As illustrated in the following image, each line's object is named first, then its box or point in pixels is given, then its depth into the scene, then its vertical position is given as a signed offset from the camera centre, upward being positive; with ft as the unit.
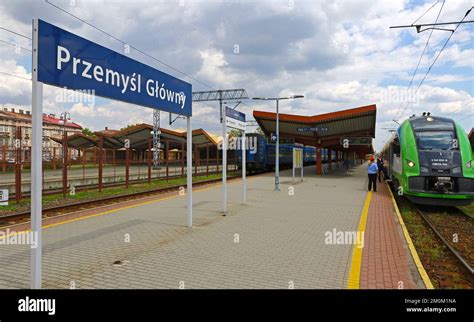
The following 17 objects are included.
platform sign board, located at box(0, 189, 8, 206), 35.50 -3.57
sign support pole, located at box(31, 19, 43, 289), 12.67 -0.12
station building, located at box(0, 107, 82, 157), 227.20 +36.16
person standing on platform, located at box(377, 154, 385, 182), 76.00 -0.38
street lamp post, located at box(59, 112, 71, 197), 42.11 -0.01
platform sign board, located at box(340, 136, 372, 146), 84.38 +6.01
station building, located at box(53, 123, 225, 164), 80.33 +10.13
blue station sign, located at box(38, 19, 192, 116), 13.19 +4.47
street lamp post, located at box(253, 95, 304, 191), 59.22 +11.54
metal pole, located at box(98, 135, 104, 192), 47.91 +0.56
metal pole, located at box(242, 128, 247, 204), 36.41 -2.06
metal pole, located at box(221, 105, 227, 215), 30.76 +1.86
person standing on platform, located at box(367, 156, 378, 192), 49.54 -1.05
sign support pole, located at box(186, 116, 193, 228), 25.31 -0.47
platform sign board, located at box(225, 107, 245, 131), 31.53 +4.46
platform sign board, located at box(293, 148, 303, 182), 61.69 +1.28
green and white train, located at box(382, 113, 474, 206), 32.94 +0.08
